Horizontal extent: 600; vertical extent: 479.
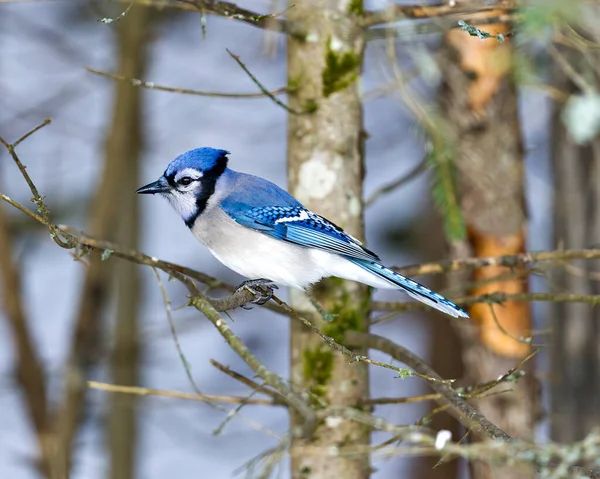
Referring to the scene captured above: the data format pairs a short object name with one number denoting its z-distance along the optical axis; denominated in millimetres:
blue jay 4859
